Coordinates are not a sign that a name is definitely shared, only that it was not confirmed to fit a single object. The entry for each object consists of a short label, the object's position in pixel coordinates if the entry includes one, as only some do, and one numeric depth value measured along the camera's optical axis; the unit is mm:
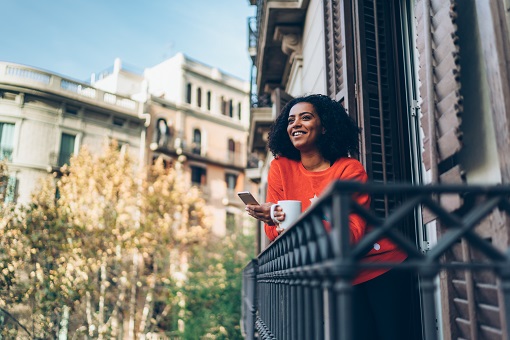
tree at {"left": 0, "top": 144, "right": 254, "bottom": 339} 13469
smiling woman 2260
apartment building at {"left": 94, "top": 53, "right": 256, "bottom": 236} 26672
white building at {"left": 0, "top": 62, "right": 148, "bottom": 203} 20938
